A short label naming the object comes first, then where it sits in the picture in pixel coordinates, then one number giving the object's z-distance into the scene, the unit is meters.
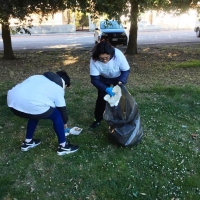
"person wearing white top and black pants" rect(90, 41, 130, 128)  3.25
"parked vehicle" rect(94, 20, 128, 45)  14.41
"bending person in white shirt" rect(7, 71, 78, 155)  2.76
